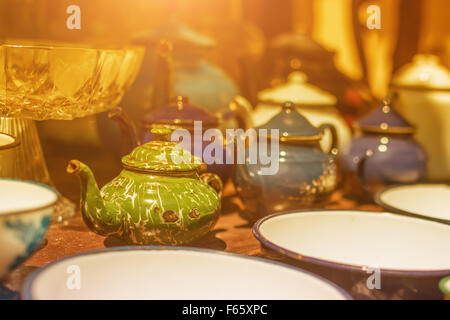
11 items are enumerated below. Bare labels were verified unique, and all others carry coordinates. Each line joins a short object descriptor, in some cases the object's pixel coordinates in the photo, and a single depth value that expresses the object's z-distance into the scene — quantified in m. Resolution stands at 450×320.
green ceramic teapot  0.81
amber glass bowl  0.87
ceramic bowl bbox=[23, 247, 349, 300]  0.62
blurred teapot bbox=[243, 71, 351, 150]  1.45
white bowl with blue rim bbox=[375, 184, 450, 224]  1.13
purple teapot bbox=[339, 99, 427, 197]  1.32
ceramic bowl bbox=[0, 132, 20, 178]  0.98
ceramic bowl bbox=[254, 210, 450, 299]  0.86
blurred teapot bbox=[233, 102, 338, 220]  1.05
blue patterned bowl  0.58
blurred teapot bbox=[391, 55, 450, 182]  1.58
